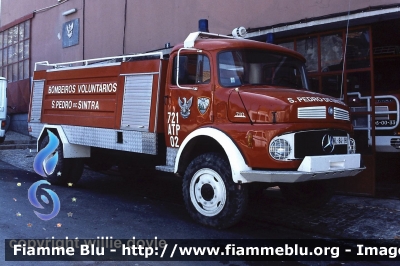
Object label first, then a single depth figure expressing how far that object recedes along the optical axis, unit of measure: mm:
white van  13820
